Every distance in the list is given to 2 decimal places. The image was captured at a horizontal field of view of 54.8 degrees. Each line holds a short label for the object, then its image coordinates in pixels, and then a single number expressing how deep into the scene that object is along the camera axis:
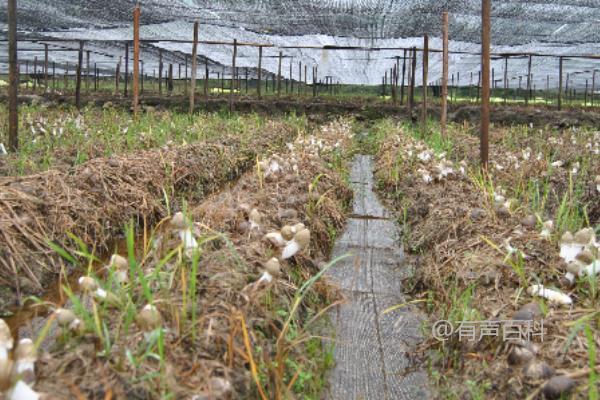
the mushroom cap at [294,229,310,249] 2.31
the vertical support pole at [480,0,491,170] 4.80
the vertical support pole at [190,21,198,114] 10.38
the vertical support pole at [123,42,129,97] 14.56
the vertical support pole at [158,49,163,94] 16.73
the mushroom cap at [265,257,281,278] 2.16
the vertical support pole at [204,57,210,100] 15.18
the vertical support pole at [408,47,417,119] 12.87
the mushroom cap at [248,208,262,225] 2.82
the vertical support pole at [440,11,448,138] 7.36
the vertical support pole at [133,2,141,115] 8.28
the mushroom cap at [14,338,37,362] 1.41
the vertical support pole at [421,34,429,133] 9.15
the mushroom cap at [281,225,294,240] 2.42
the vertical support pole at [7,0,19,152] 5.11
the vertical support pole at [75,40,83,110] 10.44
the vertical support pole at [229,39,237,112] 11.90
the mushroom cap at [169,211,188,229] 2.23
